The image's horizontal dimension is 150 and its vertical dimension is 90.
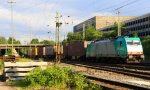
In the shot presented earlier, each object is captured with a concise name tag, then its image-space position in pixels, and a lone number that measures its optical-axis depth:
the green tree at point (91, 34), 74.61
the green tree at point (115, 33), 62.94
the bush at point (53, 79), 9.34
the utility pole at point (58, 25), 29.19
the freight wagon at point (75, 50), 34.15
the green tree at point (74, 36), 80.56
